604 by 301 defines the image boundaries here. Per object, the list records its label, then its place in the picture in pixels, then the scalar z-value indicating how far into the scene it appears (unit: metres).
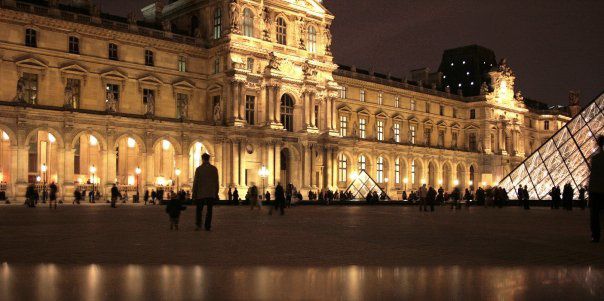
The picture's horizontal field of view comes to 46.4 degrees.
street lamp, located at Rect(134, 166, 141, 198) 48.00
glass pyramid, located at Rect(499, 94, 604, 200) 39.12
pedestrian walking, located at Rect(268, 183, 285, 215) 26.45
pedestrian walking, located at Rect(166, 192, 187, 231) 14.77
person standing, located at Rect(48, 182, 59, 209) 31.12
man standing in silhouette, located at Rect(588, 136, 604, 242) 12.11
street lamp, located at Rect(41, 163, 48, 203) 42.97
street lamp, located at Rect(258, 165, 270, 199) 53.38
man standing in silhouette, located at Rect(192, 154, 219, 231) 14.62
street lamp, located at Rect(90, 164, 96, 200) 46.65
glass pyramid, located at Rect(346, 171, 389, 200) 56.25
